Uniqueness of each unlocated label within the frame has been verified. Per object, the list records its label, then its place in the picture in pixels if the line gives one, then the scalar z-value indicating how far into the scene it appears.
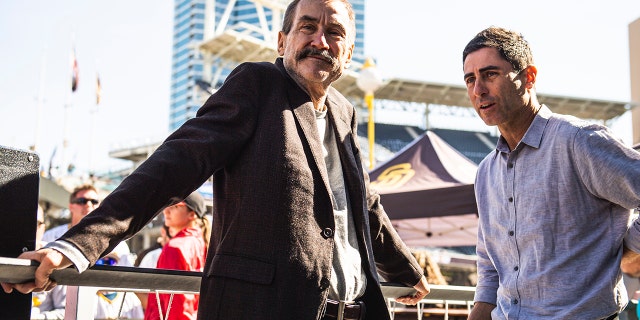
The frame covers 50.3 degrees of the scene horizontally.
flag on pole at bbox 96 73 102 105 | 41.09
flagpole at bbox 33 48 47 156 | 41.22
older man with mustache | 1.70
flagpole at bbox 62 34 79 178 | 38.59
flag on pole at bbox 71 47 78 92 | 38.59
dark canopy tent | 7.04
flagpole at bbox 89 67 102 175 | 40.71
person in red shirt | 3.98
